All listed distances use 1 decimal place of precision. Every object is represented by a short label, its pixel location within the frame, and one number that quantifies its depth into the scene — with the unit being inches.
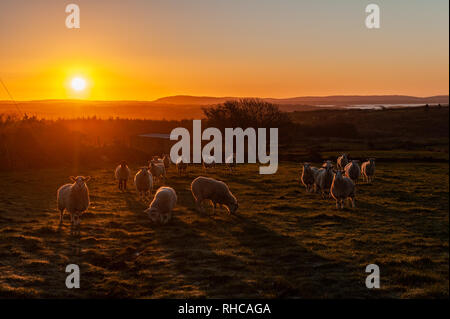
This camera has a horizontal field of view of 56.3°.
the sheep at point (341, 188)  743.1
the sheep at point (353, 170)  944.9
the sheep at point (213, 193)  708.0
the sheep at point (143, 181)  869.8
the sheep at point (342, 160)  1021.4
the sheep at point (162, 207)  634.2
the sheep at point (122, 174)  975.3
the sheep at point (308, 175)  930.7
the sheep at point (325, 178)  830.5
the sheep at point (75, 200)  618.5
